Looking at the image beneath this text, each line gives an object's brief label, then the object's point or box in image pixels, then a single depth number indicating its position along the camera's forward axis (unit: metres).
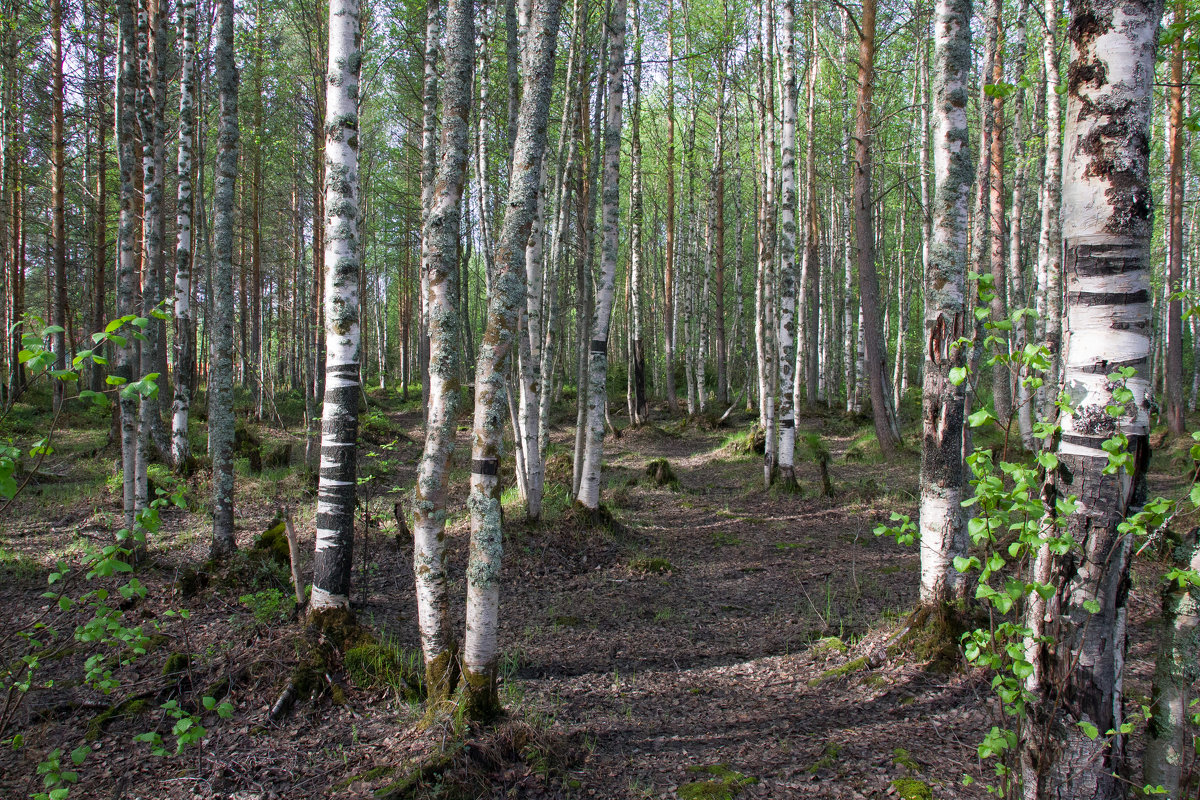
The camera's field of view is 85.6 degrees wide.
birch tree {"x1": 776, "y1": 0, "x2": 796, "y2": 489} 9.98
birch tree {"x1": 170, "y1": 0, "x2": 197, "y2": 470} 7.59
